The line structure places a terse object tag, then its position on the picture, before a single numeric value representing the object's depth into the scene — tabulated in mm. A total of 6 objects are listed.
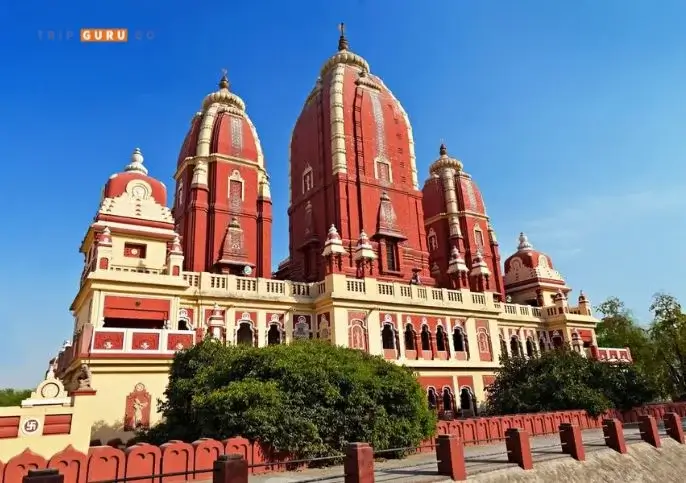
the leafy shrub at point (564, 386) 19781
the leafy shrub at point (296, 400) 11633
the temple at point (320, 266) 17016
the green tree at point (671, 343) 33219
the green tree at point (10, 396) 54791
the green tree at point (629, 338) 34625
